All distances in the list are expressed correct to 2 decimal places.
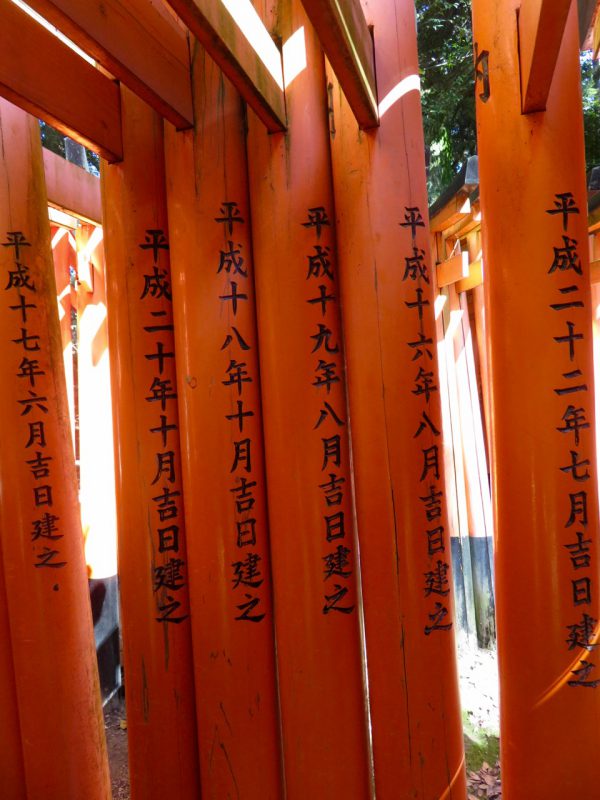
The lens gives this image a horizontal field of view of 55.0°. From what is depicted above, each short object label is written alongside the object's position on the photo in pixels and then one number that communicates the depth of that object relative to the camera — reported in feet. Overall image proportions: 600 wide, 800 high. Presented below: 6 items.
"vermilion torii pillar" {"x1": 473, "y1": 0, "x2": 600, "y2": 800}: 5.64
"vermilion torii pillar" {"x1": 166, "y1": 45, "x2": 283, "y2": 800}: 6.15
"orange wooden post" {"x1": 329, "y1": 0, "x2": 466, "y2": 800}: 5.99
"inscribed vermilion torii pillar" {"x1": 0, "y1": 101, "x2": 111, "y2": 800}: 7.03
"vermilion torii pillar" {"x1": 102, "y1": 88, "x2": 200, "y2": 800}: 6.46
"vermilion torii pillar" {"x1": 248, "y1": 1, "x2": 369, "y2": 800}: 6.05
